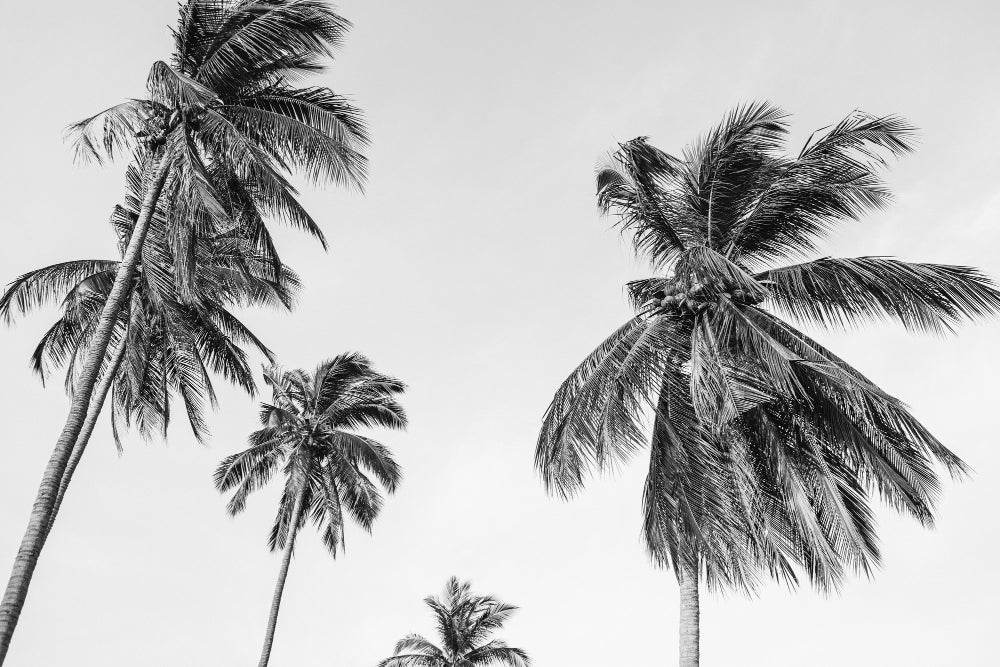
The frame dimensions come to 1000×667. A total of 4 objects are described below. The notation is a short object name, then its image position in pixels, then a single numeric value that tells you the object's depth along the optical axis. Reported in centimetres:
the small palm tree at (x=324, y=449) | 2525
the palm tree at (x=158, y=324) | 1677
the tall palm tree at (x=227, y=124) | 1268
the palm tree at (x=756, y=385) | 1108
